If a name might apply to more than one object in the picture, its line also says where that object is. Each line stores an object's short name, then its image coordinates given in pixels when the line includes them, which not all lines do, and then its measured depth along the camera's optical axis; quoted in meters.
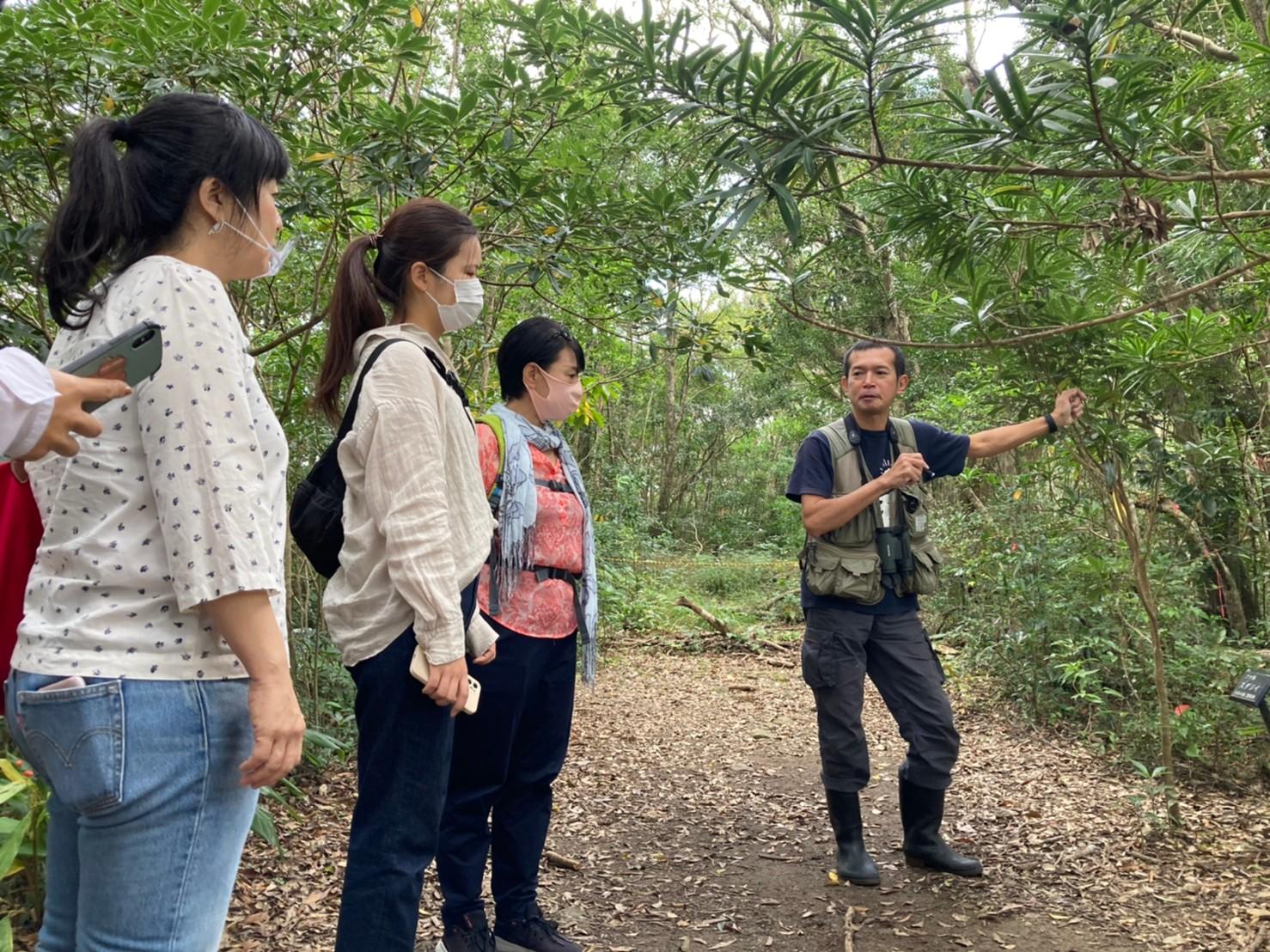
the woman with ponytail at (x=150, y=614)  1.20
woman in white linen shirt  1.92
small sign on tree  2.85
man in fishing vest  3.46
